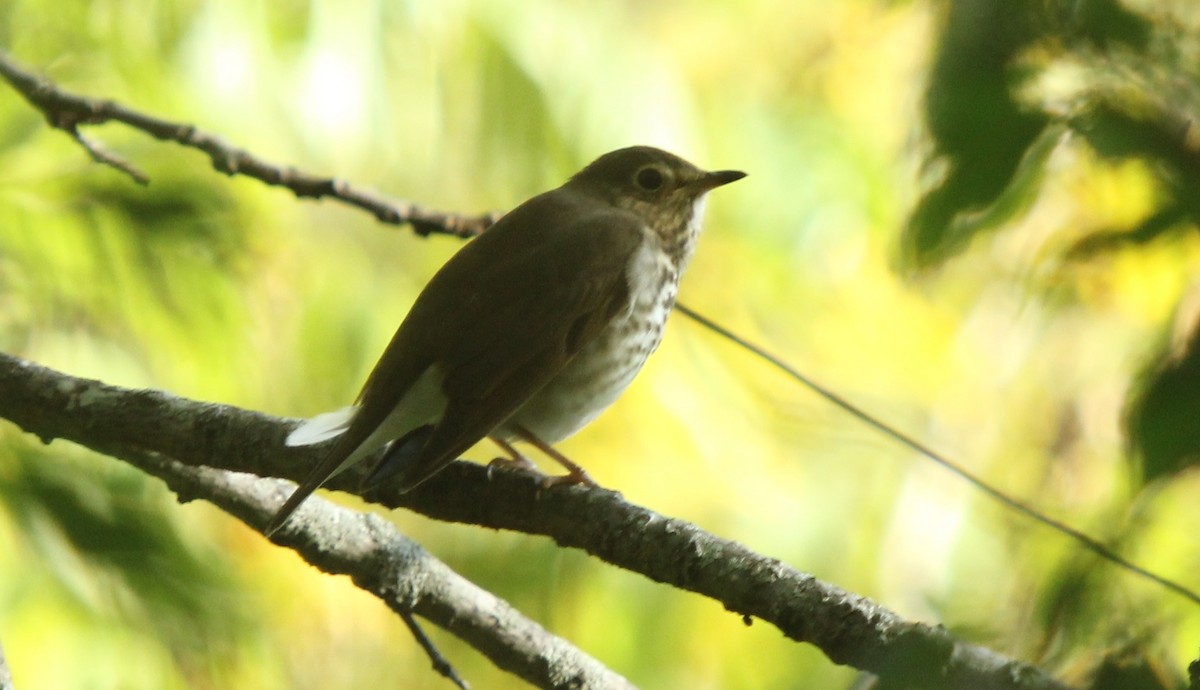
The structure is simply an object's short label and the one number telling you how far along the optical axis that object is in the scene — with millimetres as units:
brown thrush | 4527
